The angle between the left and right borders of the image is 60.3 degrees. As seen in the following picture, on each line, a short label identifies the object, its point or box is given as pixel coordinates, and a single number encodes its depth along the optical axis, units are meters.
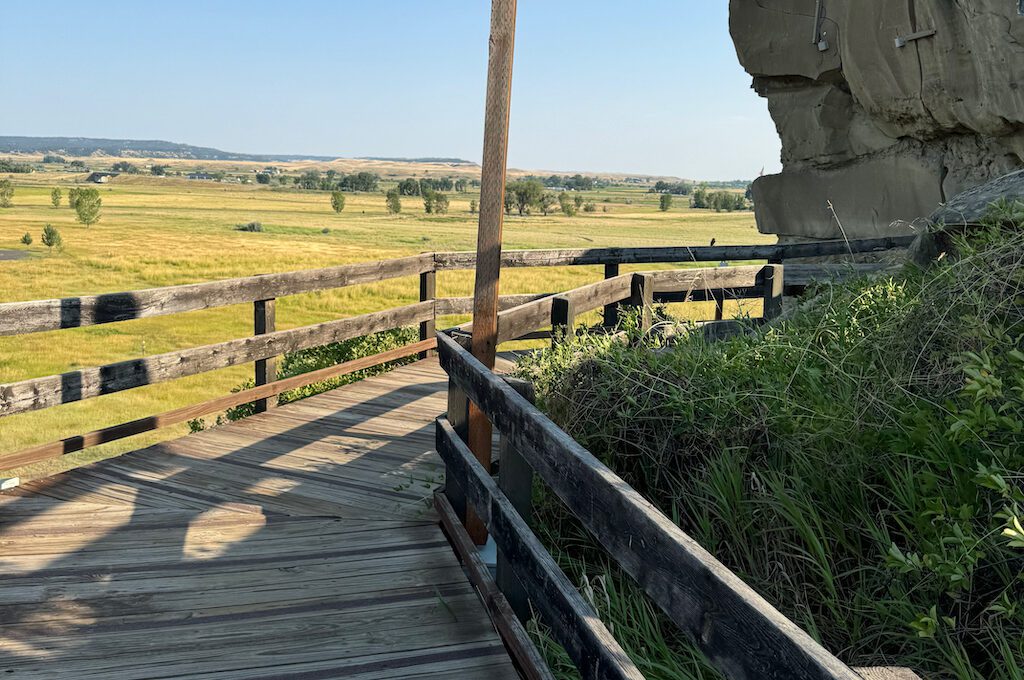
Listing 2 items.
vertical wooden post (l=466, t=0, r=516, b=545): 4.14
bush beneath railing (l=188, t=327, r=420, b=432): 10.18
